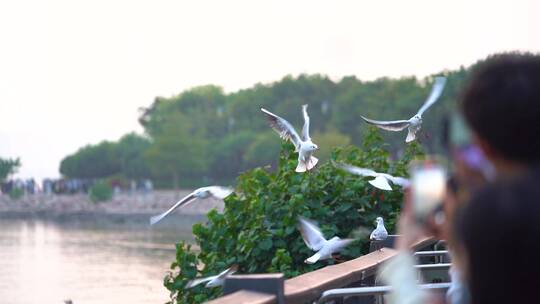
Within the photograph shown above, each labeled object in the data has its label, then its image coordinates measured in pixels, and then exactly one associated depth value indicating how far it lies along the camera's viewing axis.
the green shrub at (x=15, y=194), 160.37
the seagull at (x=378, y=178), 14.02
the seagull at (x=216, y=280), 11.83
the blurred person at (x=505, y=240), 3.58
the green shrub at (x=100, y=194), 149.12
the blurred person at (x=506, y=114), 3.93
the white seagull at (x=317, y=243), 12.73
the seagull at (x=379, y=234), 12.32
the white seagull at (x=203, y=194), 15.77
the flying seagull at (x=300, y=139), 15.59
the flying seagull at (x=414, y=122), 16.19
